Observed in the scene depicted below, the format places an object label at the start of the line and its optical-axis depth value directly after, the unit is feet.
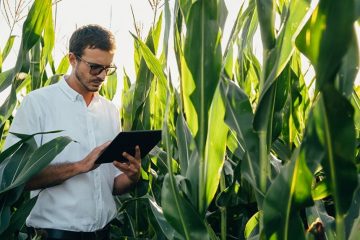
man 6.55
